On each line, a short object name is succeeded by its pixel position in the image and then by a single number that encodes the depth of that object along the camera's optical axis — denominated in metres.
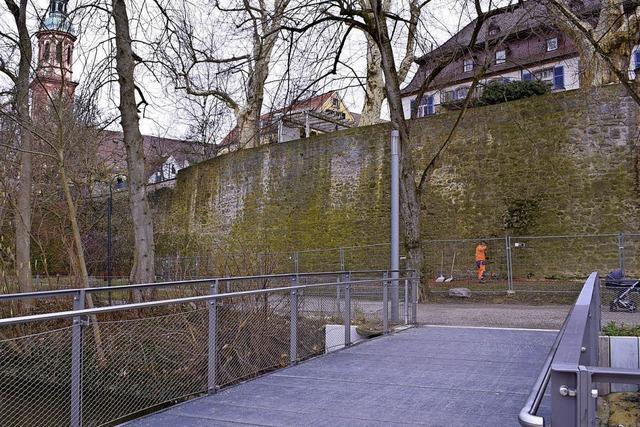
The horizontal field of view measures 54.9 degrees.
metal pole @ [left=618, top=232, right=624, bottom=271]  14.58
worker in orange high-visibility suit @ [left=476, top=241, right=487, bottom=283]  17.56
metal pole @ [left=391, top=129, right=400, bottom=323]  9.03
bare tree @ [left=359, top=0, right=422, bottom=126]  22.30
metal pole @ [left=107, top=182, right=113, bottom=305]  19.75
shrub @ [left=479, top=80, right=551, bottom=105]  21.98
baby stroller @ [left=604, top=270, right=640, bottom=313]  11.16
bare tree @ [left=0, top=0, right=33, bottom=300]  10.84
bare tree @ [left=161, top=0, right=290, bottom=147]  10.52
